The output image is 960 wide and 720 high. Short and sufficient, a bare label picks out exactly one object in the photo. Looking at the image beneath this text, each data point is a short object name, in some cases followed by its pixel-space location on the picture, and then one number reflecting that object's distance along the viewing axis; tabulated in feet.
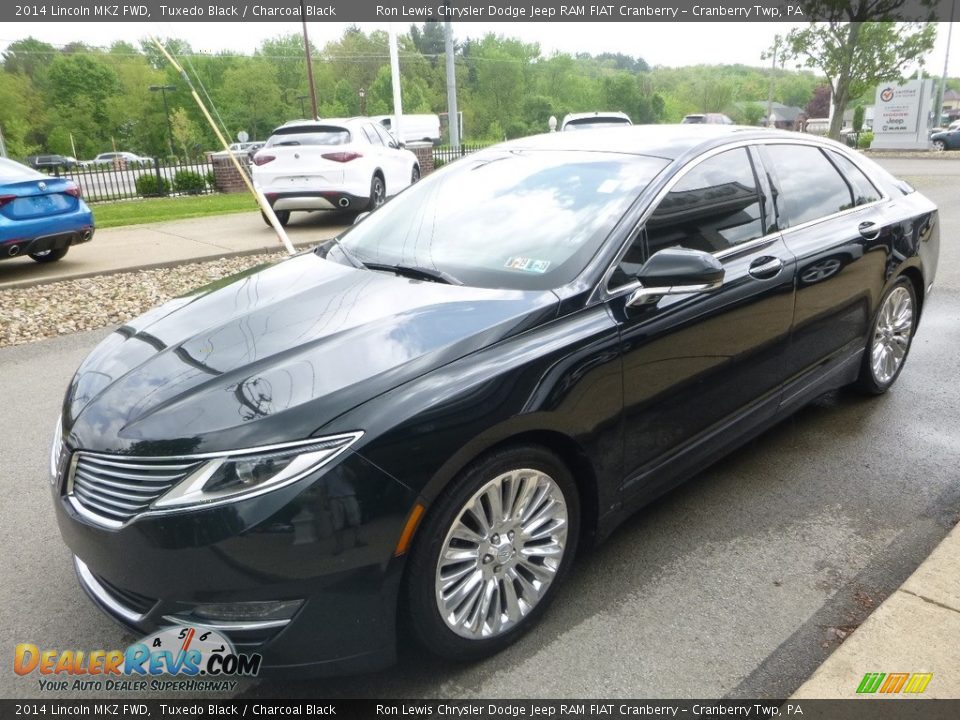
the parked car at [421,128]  143.64
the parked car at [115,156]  192.93
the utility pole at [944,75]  139.74
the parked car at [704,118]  118.66
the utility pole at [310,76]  96.07
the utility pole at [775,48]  77.82
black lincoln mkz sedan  6.72
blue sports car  26.18
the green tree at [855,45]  69.92
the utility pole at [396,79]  78.22
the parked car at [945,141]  108.37
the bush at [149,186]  63.46
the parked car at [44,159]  165.17
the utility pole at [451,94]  91.56
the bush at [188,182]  65.21
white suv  38.22
